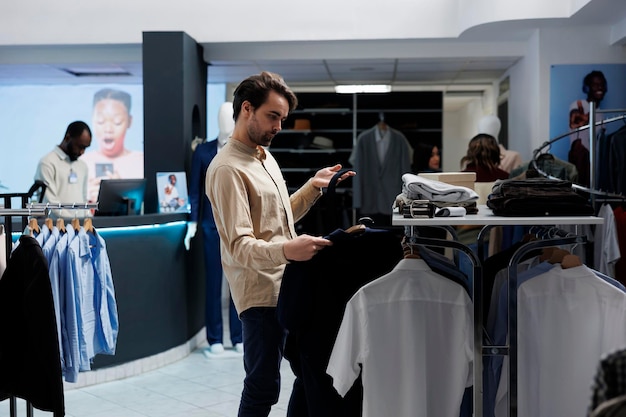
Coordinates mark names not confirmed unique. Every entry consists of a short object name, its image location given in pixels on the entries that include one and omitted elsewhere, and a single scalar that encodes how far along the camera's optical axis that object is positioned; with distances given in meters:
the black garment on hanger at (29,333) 2.80
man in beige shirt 2.79
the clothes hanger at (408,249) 2.71
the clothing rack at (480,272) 2.50
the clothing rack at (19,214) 2.99
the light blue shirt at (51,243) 4.02
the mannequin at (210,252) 6.20
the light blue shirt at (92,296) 4.09
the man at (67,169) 6.23
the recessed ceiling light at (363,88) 10.30
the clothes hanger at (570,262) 2.68
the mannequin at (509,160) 7.06
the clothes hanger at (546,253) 2.76
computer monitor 5.51
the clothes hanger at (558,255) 2.73
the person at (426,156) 9.67
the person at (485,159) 6.23
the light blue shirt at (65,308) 3.96
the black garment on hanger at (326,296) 2.66
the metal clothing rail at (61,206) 3.14
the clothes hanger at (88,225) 4.27
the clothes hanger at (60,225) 4.09
